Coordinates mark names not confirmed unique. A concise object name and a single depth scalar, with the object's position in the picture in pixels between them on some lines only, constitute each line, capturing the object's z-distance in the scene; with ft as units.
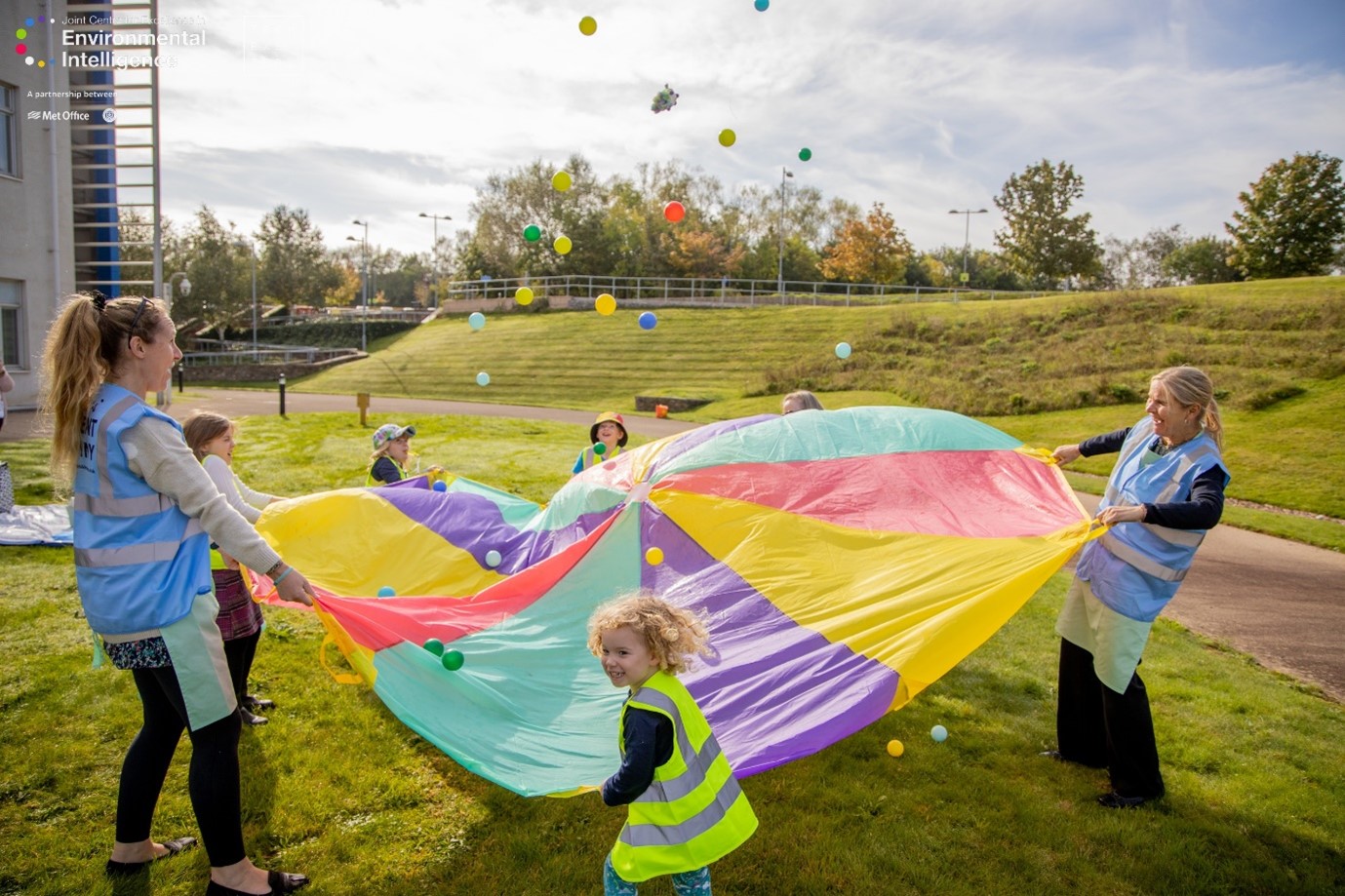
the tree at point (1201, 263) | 165.99
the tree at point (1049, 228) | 121.80
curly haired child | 7.77
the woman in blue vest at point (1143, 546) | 11.10
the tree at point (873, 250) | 133.18
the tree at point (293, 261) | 169.17
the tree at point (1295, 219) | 103.45
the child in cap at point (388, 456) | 19.62
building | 49.44
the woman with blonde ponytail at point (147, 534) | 8.30
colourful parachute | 10.98
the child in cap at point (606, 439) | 20.53
